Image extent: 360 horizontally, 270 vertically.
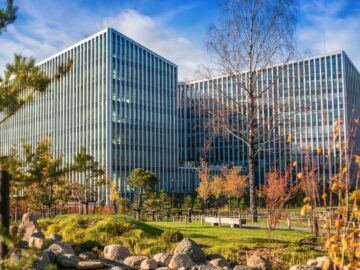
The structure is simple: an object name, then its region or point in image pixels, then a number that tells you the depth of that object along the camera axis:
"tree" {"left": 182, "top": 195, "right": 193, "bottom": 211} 43.90
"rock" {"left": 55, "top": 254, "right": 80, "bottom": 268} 13.04
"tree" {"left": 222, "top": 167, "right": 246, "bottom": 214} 42.99
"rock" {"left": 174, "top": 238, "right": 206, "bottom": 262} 12.55
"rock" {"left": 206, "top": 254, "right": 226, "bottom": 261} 12.68
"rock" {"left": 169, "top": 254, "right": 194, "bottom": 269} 12.17
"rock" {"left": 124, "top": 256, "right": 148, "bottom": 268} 12.74
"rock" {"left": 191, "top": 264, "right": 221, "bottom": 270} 11.78
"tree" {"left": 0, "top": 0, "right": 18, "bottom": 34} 7.66
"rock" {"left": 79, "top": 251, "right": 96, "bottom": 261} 13.77
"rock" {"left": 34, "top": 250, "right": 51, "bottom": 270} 12.23
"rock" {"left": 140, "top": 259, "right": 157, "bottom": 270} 12.27
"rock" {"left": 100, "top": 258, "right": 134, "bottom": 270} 12.44
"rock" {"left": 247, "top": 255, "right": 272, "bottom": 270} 11.75
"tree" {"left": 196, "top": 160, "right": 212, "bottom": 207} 42.59
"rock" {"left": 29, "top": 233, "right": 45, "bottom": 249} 14.06
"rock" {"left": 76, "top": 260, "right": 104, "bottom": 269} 12.70
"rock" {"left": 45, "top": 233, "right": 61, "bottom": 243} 15.26
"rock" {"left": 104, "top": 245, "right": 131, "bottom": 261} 13.49
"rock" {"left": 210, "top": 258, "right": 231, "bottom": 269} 12.18
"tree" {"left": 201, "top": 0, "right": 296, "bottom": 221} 21.33
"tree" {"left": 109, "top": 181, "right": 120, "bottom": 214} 35.19
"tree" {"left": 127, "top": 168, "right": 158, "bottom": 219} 32.22
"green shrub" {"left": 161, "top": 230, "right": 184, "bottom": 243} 15.01
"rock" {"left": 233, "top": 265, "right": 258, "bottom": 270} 11.58
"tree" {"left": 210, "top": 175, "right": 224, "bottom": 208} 44.19
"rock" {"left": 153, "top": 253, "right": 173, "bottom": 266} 12.71
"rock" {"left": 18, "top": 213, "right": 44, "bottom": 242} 15.65
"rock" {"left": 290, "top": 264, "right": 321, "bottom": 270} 10.82
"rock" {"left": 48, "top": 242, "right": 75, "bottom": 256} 13.59
